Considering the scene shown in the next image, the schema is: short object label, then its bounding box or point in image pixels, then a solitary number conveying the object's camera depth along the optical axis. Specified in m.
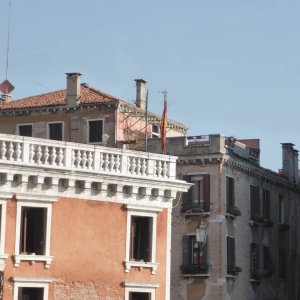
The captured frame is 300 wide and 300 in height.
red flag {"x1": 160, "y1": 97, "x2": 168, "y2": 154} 45.19
